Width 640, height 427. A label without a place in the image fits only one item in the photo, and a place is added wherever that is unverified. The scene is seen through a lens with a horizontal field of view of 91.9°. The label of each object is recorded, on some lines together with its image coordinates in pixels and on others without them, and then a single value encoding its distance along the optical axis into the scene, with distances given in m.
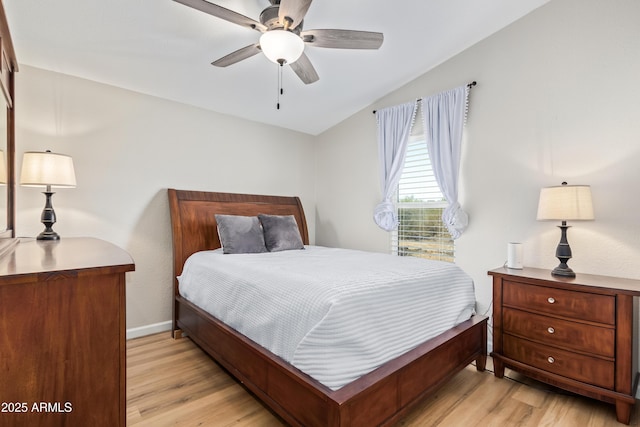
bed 1.39
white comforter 1.46
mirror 1.87
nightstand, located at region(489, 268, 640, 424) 1.81
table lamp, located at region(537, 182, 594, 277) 2.04
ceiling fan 1.67
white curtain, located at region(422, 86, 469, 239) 2.89
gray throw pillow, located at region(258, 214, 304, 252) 3.23
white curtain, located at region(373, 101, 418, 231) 3.32
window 3.17
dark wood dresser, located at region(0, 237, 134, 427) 0.89
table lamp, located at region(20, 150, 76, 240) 2.15
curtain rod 2.85
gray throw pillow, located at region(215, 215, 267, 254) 2.96
